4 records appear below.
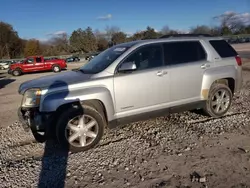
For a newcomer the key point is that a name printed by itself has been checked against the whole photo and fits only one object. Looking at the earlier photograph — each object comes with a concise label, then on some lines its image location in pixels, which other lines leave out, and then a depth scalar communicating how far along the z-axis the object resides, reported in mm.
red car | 21672
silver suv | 3729
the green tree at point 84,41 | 70375
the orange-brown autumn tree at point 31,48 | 61188
